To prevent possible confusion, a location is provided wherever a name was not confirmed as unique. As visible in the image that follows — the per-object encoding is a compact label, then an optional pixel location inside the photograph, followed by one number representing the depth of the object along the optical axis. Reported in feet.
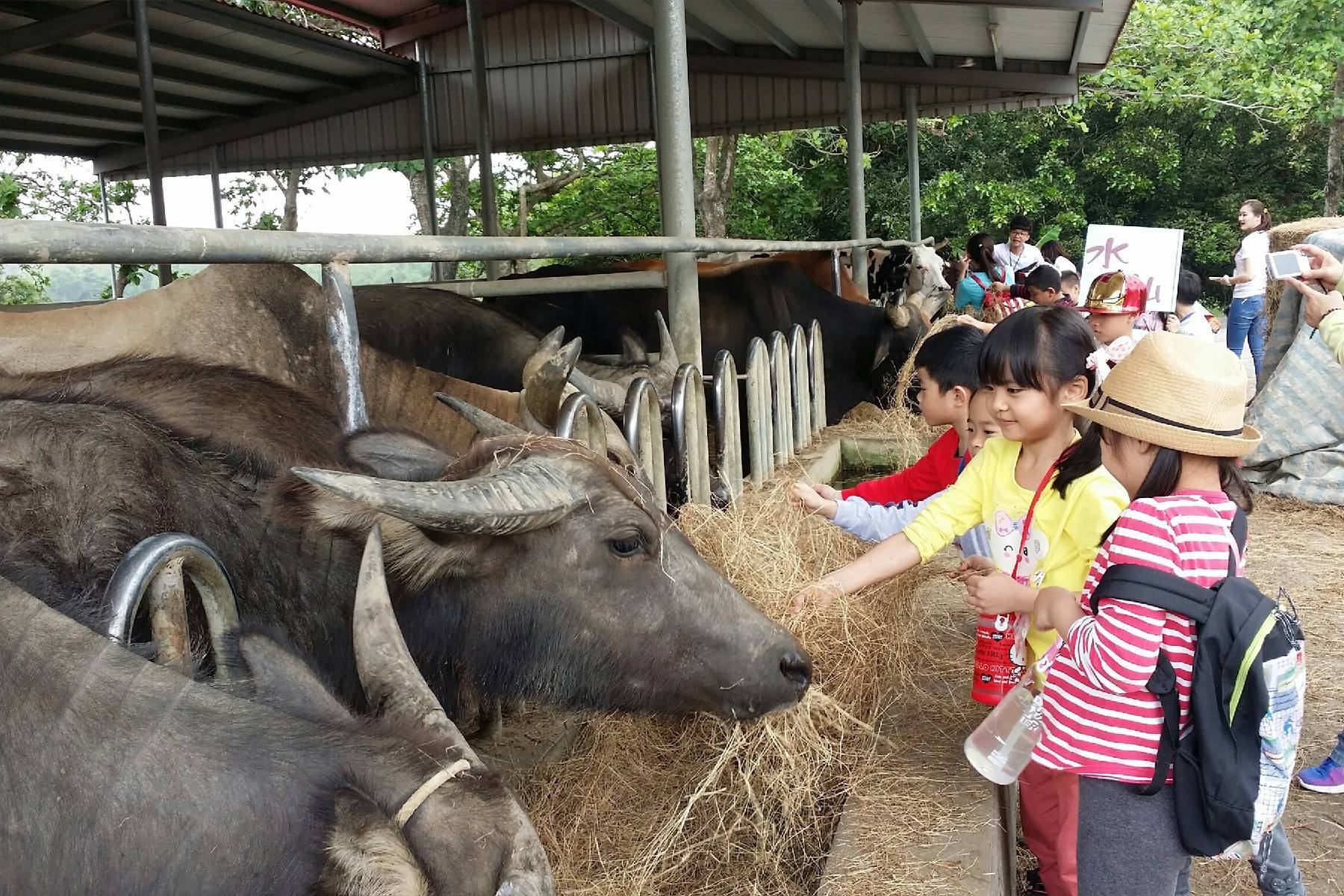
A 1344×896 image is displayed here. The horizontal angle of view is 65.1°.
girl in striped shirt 6.84
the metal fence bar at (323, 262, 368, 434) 7.82
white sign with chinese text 19.75
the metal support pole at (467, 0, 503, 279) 36.47
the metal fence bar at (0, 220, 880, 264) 5.06
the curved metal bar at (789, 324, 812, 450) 23.65
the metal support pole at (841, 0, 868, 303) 33.86
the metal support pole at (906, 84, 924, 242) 45.73
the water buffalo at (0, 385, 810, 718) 6.60
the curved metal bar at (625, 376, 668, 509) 11.71
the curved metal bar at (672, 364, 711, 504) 13.85
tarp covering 24.20
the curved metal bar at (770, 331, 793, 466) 21.26
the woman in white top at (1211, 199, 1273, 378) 29.78
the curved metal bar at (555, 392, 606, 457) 10.12
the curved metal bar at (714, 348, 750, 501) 16.15
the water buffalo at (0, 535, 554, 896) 4.73
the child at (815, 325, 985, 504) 11.84
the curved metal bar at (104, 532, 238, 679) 5.46
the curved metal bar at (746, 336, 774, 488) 18.95
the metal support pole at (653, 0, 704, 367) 15.34
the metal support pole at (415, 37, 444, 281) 44.98
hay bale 29.27
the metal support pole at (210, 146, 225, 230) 46.01
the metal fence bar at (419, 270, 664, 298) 13.46
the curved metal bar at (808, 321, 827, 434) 26.25
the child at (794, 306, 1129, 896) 8.63
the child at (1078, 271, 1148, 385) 14.76
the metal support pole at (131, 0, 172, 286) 28.55
